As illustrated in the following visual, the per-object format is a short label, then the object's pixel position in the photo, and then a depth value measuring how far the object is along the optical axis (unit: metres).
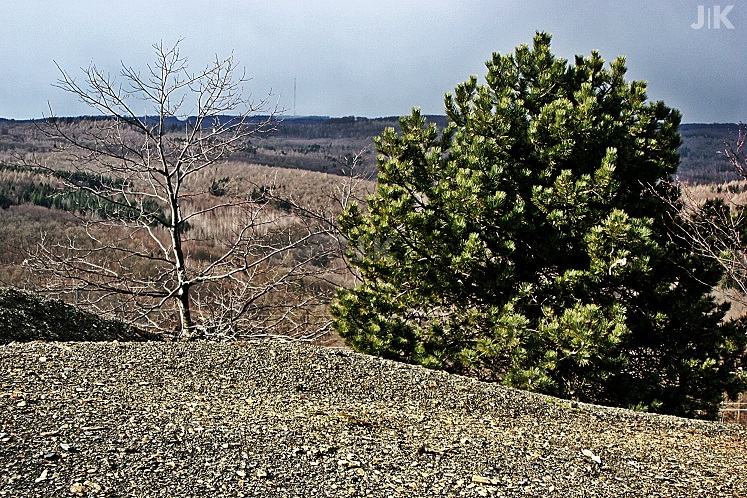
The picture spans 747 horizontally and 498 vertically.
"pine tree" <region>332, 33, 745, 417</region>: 7.93
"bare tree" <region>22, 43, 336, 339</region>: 10.17
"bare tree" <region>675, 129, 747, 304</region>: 8.04
